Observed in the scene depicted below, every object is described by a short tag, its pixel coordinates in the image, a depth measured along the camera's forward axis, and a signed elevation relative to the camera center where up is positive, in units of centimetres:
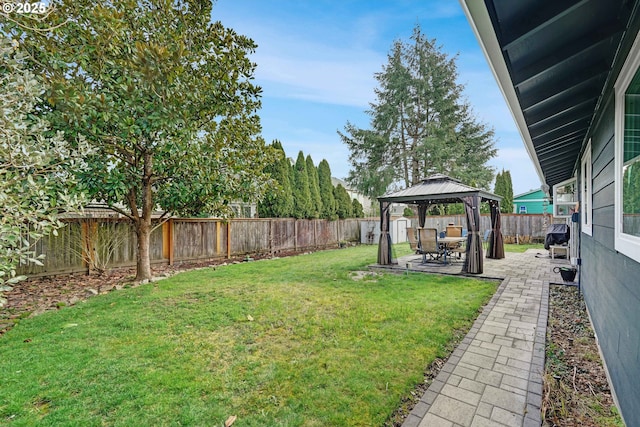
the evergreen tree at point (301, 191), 1275 +114
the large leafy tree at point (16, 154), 201 +52
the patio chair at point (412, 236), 971 -78
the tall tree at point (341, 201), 1543 +74
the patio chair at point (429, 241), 793 -78
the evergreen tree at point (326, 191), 1441 +126
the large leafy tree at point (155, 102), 465 +226
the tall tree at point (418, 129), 1583 +504
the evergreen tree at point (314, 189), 1366 +130
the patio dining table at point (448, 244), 834 -94
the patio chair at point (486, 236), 1020 -86
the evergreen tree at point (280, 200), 1188 +66
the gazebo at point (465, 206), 692 +16
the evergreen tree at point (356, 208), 1656 +39
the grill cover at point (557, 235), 868 -73
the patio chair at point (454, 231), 1048 -67
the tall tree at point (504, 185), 1864 +185
